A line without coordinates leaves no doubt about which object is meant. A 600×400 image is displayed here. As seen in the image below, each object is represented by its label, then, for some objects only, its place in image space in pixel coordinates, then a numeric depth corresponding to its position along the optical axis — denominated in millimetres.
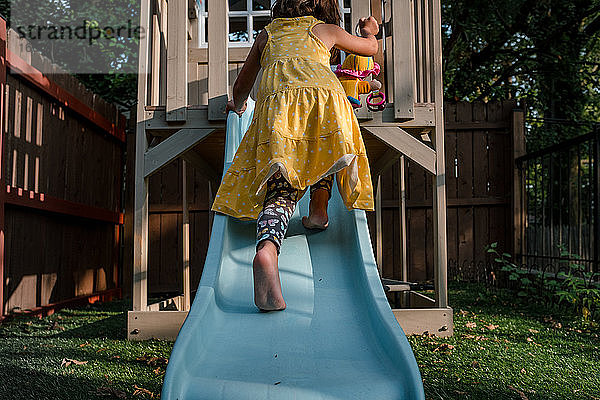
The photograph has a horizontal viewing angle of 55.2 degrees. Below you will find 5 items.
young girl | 2459
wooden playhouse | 3373
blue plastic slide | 1647
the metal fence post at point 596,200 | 4609
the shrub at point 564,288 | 4172
